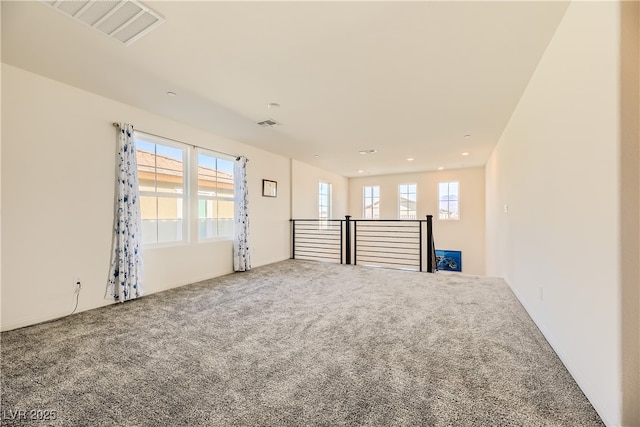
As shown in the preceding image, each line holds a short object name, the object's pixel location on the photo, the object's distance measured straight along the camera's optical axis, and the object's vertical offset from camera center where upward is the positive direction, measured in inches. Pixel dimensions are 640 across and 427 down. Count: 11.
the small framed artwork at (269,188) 218.8 +19.9
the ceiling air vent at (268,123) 150.9 +51.3
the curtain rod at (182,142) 125.4 +40.9
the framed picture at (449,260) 306.7 -56.4
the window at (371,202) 357.4 +13.4
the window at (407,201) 334.3 +13.9
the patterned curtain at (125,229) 124.3 -8.1
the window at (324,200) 308.5 +14.1
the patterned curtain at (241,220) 191.5 -6.0
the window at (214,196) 171.5 +10.5
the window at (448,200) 312.7 +14.0
